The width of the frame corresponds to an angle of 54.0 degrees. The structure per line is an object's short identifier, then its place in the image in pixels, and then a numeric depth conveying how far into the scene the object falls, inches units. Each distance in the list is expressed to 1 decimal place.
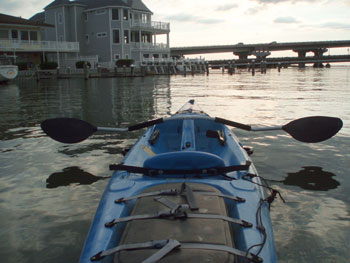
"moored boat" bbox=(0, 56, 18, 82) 1178.2
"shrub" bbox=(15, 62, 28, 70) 1601.9
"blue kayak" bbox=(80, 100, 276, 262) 99.4
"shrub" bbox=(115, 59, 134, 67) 1745.8
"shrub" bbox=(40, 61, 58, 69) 1600.8
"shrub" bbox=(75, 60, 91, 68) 1714.6
